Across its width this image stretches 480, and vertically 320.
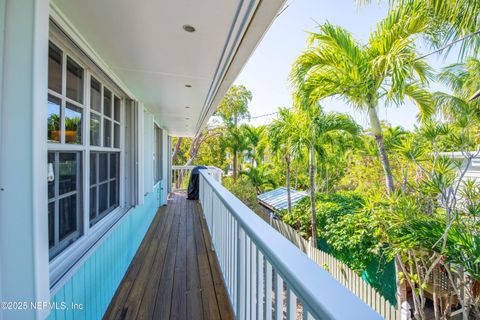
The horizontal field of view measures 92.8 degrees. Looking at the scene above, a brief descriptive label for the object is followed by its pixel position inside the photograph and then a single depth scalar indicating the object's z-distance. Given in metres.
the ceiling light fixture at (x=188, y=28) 1.37
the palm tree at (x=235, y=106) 15.43
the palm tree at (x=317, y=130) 5.52
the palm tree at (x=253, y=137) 10.51
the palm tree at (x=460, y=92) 3.30
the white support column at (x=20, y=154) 0.91
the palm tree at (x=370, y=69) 3.11
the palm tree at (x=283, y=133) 6.36
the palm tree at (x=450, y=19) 2.32
